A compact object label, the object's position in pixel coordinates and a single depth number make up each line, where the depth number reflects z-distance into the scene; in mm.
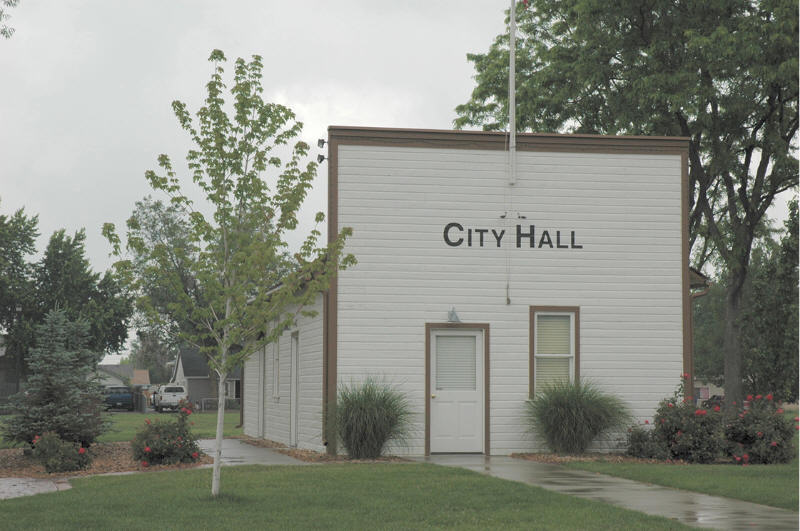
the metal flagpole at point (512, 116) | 18672
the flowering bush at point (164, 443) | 16375
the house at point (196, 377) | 75750
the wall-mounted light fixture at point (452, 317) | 18312
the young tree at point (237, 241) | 12352
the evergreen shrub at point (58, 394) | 18469
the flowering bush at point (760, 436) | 17156
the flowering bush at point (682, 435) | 17188
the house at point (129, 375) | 98200
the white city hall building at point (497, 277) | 18281
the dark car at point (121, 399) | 64125
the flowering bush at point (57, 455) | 16328
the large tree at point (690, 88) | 26359
